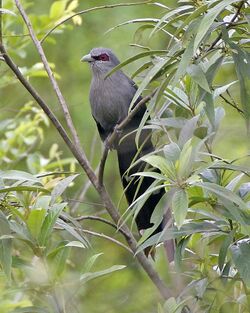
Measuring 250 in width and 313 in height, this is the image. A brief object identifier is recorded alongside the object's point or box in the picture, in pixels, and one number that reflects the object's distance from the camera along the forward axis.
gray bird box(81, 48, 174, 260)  8.86
